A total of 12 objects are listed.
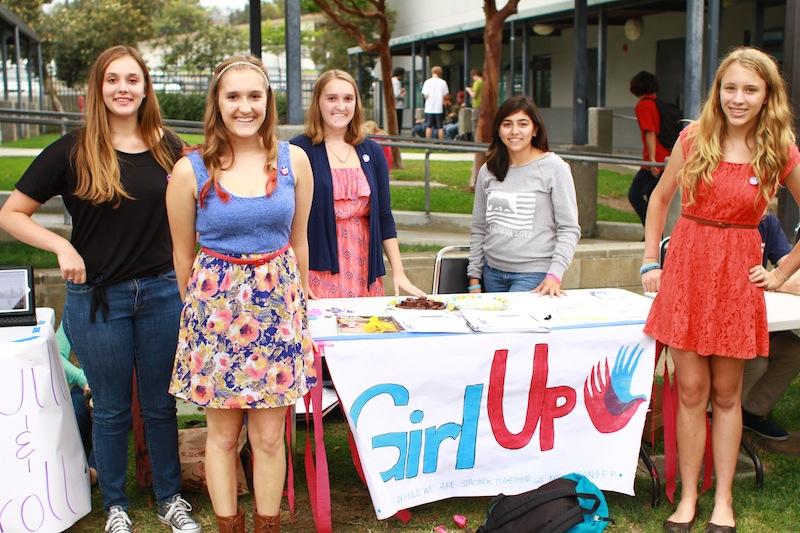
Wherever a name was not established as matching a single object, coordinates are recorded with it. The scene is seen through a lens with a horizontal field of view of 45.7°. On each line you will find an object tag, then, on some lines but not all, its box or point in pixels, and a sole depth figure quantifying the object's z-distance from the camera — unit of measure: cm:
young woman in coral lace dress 354
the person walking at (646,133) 855
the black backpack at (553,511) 355
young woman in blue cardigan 425
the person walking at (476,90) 1913
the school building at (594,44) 868
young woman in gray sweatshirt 444
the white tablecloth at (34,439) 343
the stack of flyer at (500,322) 382
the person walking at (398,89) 2186
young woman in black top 349
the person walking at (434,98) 2123
